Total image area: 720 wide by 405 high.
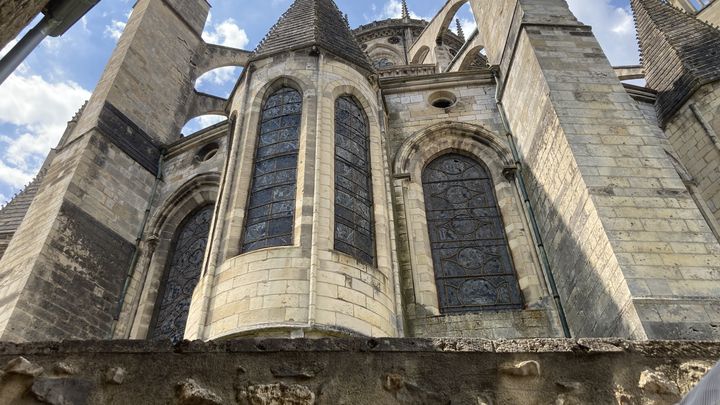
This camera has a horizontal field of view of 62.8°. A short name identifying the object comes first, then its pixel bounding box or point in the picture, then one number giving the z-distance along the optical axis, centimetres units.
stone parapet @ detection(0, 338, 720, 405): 305
